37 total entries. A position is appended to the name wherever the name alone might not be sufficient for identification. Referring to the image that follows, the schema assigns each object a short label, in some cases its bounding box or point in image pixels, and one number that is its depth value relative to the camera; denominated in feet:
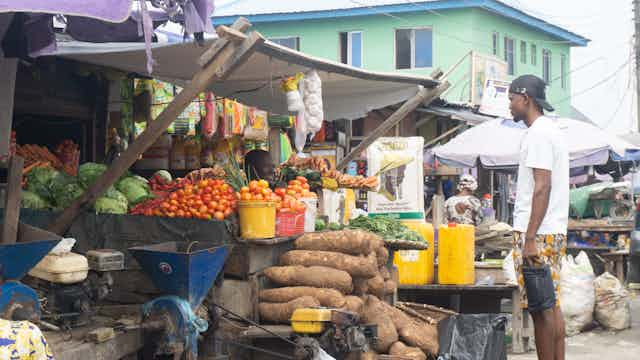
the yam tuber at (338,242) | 23.26
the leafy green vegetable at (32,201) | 23.65
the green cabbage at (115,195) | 23.88
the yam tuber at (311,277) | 22.25
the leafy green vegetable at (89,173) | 25.07
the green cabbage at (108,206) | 23.32
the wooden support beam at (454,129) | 60.03
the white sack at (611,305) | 35.99
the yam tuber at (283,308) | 21.48
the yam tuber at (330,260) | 22.81
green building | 87.61
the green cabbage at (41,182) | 24.48
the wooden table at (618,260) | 46.70
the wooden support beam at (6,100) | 21.99
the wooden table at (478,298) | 30.19
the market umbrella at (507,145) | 45.47
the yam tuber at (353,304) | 21.96
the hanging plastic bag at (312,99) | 25.90
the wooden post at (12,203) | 18.19
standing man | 20.79
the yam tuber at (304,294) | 21.71
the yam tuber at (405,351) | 23.35
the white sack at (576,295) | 35.24
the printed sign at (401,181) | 35.22
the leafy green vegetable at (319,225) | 25.76
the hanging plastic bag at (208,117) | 35.80
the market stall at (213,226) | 19.04
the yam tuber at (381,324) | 23.53
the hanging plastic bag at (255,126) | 39.93
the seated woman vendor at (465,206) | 40.91
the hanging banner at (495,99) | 65.67
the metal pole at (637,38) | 75.72
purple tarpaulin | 14.64
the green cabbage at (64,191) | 24.29
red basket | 23.13
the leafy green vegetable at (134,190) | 24.66
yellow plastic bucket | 21.81
